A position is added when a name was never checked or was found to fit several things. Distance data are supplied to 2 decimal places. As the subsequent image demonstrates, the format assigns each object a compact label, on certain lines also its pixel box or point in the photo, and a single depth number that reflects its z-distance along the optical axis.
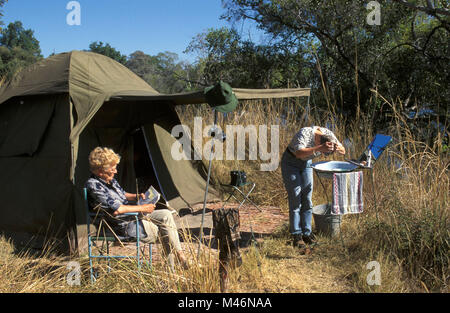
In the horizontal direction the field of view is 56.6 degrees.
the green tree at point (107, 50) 37.56
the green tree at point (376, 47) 8.44
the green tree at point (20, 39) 34.31
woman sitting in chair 3.17
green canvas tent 4.20
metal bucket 4.17
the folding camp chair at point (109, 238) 3.08
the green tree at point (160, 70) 22.97
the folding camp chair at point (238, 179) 5.45
